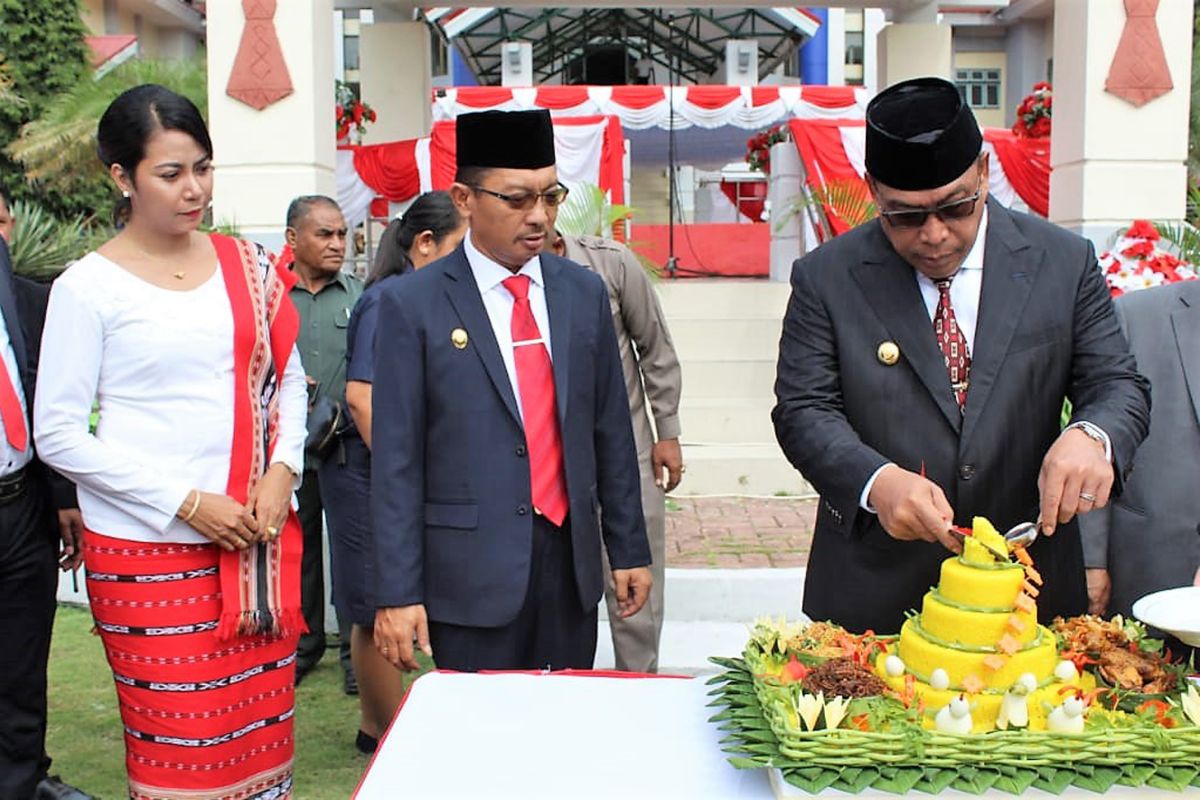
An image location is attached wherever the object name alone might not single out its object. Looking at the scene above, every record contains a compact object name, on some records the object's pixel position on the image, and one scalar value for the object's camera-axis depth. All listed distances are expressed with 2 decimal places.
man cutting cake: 2.16
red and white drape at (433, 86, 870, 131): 19.78
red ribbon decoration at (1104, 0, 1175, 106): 10.45
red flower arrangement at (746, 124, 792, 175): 14.44
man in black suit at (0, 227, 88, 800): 3.01
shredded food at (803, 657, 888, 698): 1.75
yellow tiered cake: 1.72
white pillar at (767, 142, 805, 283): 13.12
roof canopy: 28.05
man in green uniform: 4.60
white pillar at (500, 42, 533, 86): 28.22
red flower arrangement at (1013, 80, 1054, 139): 14.05
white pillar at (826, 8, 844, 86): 28.67
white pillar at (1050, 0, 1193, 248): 10.51
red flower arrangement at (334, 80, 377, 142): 14.37
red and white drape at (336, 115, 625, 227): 14.01
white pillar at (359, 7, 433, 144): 14.89
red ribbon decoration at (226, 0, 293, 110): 9.87
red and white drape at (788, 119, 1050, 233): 12.24
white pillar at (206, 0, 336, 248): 9.92
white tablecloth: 1.69
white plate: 1.76
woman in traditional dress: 2.62
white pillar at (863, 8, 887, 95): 27.38
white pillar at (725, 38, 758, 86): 29.08
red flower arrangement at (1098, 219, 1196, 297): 5.87
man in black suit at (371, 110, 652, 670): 2.61
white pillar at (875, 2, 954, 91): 14.49
